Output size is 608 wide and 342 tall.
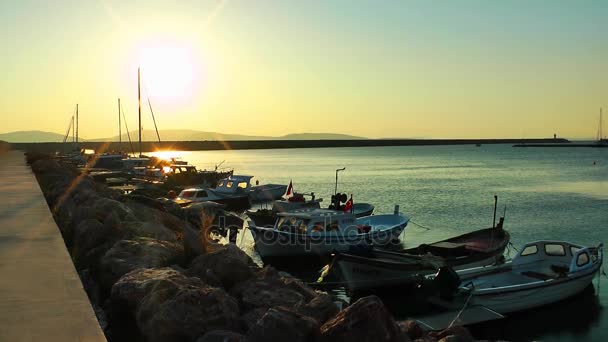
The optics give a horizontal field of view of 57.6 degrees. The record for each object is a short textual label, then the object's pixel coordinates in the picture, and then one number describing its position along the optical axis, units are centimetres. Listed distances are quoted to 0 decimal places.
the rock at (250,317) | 845
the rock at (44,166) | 3494
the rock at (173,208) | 2970
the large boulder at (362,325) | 715
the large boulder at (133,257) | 1068
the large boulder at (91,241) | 1206
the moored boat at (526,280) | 1653
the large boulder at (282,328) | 690
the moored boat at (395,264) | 1916
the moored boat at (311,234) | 2391
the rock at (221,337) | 702
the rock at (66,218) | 1456
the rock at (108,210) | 1584
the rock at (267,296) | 965
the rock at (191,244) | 1273
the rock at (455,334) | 923
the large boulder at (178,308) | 768
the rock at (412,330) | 991
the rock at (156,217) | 1975
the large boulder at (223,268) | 1071
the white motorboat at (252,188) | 4553
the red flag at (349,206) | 2753
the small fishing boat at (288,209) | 2981
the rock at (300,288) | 1080
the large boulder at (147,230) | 1425
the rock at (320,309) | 871
